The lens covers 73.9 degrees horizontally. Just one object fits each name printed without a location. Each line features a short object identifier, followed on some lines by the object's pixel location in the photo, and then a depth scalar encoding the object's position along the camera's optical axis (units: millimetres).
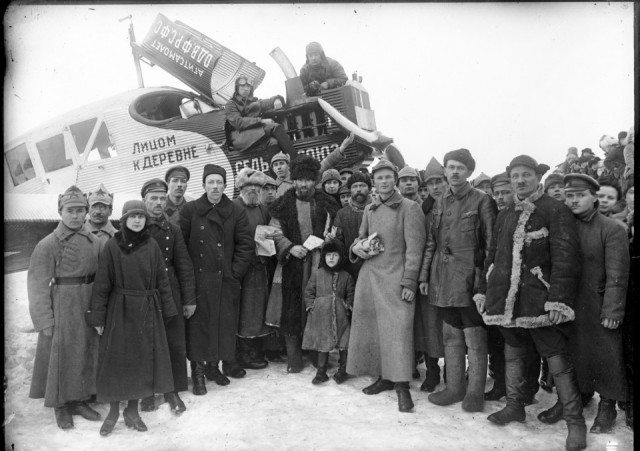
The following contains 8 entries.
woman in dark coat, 2795
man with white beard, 3854
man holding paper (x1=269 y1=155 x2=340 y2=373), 3789
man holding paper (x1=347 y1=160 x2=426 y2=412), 3244
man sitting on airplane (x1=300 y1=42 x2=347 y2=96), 6191
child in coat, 3607
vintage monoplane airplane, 6277
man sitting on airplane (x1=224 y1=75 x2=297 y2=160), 6016
